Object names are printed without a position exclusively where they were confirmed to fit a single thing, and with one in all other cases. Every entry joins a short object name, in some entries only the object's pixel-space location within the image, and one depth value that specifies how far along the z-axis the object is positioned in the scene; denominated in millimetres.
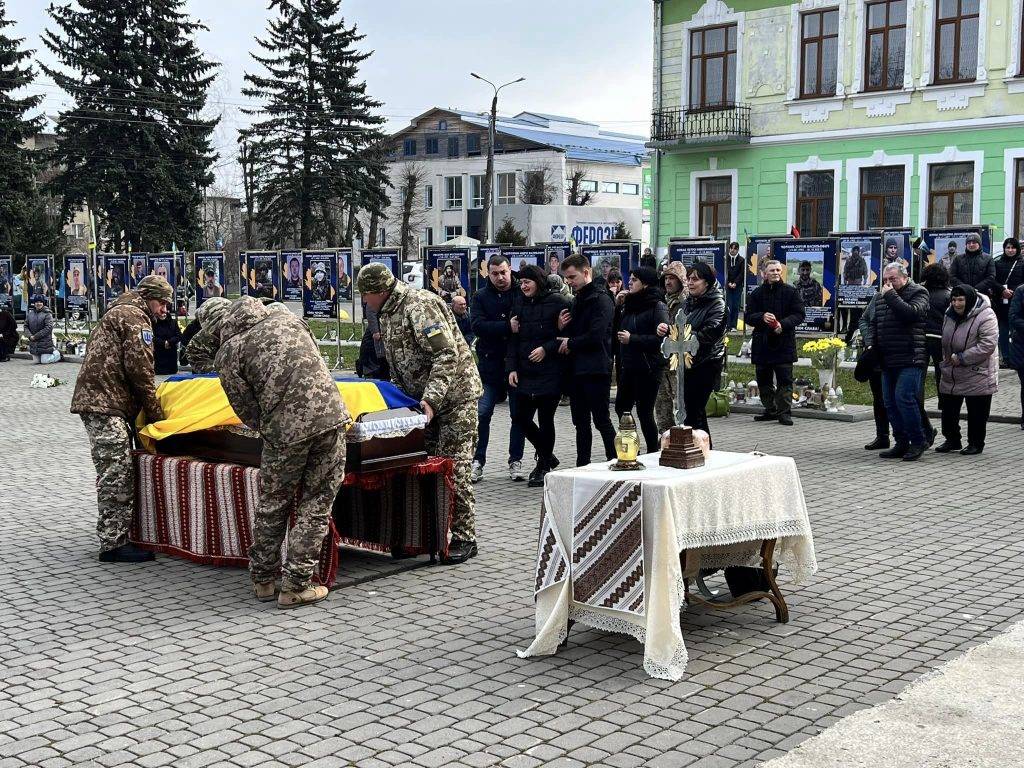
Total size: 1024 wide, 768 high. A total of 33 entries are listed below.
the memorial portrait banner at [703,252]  19406
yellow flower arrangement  15109
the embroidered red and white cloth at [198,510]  7504
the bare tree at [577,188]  84375
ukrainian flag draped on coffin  7473
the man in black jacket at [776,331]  14422
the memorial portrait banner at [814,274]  18250
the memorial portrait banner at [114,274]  30578
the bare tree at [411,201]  83812
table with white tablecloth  5473
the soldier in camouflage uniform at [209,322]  7227
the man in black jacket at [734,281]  22172
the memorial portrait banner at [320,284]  23922
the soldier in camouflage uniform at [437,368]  7652
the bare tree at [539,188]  82500
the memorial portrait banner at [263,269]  25219
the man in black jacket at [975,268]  18516
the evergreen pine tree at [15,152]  44062
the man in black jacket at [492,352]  10844
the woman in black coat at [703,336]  11047
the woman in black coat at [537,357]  10242
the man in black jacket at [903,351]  11539
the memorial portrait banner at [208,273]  27406
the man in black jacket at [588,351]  10156
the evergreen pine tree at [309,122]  52875
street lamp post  50656
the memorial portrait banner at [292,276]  24656
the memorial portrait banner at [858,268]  18609
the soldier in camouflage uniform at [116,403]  7953
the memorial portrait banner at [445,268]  22406
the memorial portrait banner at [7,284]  33375
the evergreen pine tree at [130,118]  46719
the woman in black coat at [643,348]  10492
